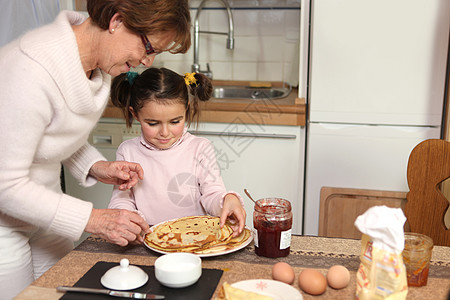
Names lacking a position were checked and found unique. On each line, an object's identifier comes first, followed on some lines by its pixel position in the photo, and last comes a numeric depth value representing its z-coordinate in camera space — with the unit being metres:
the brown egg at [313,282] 0.92
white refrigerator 2.10
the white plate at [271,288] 0.90
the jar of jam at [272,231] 1.08
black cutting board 0.92
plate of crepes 1.09
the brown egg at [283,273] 0.96
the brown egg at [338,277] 0.94
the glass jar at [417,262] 0.94
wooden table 0.94
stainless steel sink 2.75
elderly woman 1.00
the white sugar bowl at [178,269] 0.93
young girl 1.49
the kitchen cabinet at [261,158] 2.28
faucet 2.71
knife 0.90
